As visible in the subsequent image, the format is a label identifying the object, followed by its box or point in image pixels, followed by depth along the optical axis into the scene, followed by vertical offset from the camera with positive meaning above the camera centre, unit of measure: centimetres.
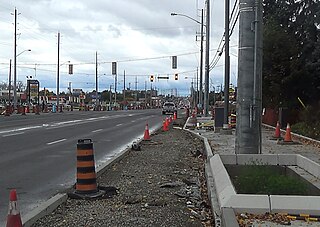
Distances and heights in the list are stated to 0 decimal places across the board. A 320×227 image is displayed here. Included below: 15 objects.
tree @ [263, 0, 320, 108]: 2742 +267
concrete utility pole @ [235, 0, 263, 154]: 988 +49
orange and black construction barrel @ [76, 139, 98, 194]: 880 -131
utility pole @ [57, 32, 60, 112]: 7744 +339
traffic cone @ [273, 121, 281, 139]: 2153 -150
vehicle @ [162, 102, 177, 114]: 6869 -135
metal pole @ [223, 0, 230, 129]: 2431 +152
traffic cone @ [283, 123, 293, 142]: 1900 -143
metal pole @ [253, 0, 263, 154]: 984 +72
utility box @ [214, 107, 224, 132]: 2741 -101
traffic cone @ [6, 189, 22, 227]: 551 -134
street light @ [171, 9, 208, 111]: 4801 +491
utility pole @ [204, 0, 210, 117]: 4150 +409
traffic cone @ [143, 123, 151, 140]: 2138 -163
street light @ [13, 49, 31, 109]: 6293 +318
